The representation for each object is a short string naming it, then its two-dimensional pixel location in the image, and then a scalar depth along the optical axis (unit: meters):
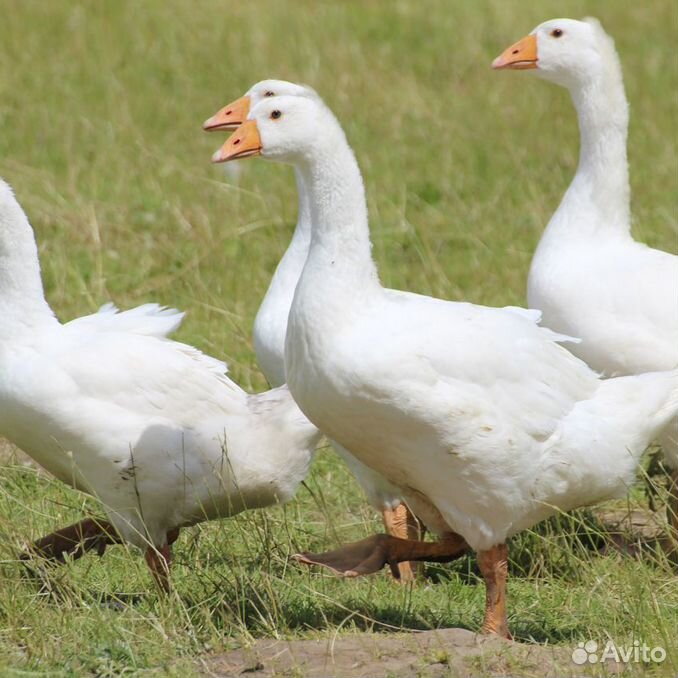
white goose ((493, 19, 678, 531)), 12.25
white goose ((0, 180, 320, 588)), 10.76
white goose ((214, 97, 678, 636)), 9.48
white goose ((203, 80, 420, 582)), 12.30
